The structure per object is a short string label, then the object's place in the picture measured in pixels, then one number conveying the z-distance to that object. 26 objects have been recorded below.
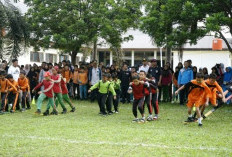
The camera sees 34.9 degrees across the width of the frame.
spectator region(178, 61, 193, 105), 15.71
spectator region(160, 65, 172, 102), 17.23
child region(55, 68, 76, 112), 13.98
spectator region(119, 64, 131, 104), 17.39
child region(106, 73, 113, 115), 13.67
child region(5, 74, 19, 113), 14.12
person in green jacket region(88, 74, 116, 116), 13.39
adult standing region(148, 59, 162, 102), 16.36
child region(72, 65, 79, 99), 18.84
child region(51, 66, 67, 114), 13.47
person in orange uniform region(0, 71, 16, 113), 13.85
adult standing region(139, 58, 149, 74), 16.80
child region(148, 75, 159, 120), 12.01
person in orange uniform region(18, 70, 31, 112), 14.64
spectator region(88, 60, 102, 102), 17.95
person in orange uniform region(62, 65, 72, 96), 18.72
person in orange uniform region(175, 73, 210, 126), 10.84
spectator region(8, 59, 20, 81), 15.88
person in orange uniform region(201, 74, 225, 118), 11.52
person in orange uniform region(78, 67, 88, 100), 18.56
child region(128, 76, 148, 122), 11.46
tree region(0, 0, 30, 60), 15.75
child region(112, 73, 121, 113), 14.99
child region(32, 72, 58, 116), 13.15
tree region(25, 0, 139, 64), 20.14
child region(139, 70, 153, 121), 11.66
